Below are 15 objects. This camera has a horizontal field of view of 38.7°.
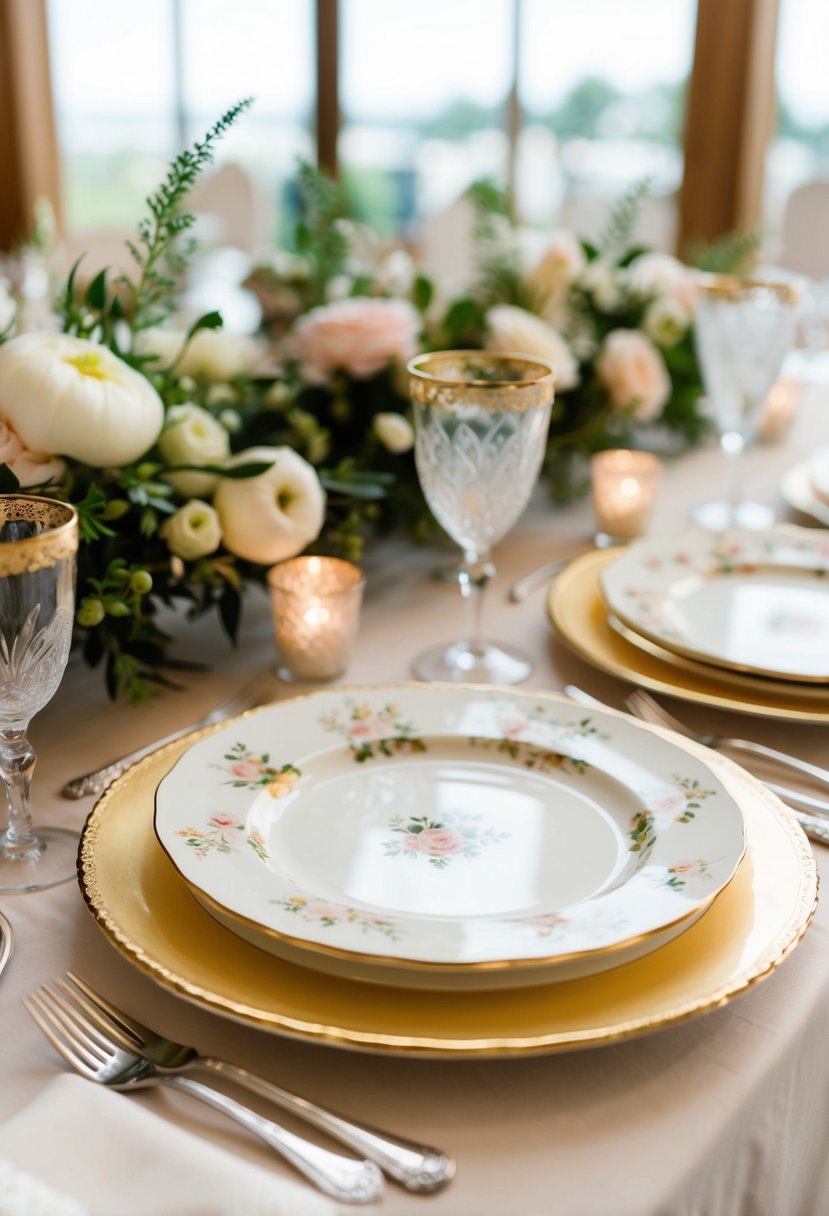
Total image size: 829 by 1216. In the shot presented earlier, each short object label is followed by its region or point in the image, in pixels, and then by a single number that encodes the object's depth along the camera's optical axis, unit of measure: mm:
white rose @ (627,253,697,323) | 1574
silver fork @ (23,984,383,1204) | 465
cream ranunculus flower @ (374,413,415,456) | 1178
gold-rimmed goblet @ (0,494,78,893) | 599
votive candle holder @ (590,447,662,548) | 1241
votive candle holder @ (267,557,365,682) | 902
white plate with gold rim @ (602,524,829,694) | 918
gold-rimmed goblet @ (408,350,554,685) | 888
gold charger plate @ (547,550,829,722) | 855
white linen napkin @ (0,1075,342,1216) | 439
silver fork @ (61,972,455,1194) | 467
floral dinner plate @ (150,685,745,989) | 542
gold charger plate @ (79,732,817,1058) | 509
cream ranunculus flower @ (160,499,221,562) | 897
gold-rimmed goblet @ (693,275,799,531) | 1260
